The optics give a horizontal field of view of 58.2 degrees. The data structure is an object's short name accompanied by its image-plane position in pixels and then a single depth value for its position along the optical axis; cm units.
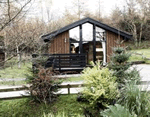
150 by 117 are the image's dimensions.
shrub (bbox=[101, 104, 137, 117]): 291
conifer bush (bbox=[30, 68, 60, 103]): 503
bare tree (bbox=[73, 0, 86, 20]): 2748
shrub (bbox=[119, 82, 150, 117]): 375
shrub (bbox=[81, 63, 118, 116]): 477
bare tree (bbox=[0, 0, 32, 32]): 371
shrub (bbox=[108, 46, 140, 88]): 559
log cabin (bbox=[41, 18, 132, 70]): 1142
